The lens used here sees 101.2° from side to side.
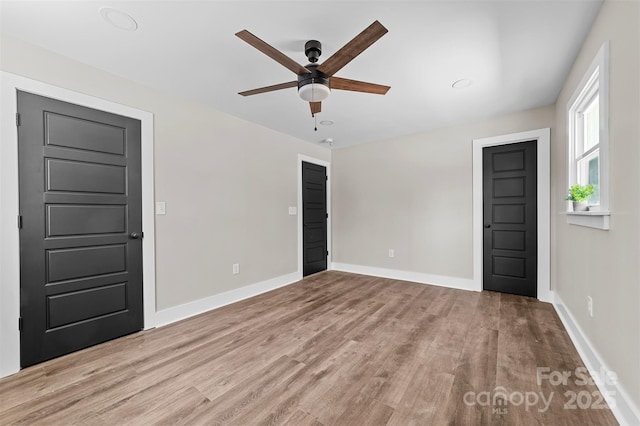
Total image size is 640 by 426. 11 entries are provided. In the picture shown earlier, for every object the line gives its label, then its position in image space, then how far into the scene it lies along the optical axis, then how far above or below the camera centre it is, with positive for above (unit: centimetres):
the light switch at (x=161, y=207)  281 +4
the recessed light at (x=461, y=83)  263 +130
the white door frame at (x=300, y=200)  462 +20
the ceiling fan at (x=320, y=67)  153 +99
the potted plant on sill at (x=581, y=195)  208 +12
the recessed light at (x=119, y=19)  172 +131
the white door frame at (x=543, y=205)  335 +6
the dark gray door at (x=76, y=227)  207 -14
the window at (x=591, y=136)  169 +63
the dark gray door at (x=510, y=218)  349 -12
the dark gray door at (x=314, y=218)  480 -15
